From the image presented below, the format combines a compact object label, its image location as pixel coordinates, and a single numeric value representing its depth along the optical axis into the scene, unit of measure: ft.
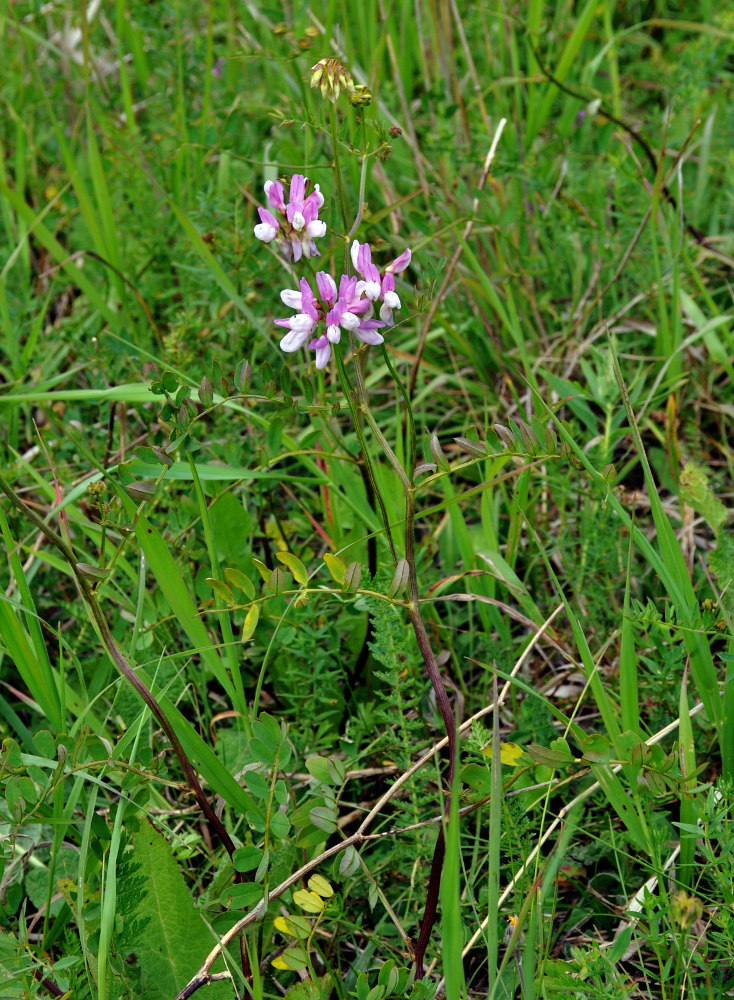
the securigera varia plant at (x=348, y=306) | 2.46
